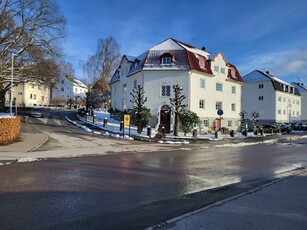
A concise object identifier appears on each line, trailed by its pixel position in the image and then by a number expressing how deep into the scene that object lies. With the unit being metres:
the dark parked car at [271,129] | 42.50
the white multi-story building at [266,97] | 58.16
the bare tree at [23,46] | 30.50
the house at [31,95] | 72.06
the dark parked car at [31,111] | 40.87
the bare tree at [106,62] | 54.84
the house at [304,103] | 78.71
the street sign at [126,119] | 24.55
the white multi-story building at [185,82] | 33.84
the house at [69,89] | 88.91
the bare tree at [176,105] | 28.66
